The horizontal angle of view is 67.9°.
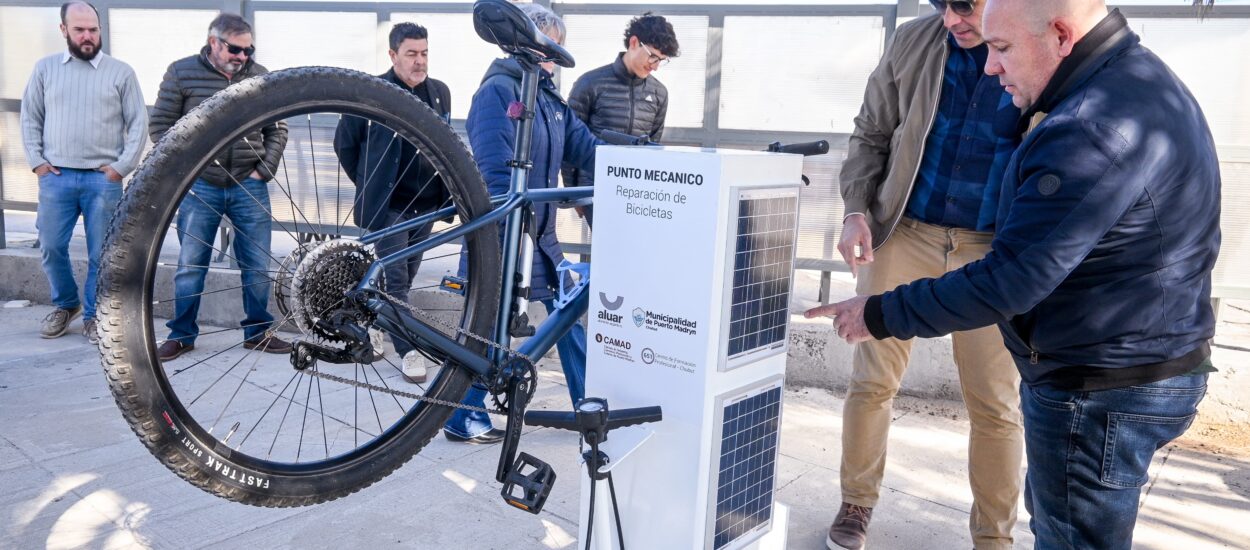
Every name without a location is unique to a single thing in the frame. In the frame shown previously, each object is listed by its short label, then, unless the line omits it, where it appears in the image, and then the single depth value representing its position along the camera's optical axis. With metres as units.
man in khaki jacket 2.54
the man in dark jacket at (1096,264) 1.64
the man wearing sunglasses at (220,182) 4.64
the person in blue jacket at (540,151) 3.35
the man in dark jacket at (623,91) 4.36
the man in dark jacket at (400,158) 4.18
